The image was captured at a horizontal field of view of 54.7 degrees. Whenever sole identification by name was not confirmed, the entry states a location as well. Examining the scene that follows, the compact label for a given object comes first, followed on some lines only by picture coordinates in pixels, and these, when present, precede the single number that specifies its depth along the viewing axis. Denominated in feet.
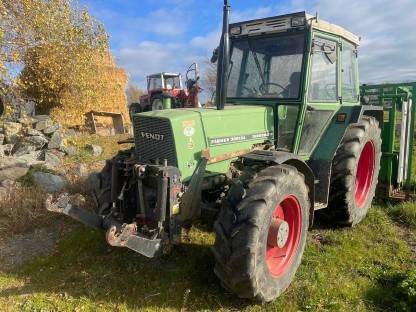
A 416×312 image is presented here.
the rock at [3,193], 18.89
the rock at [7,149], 30.53
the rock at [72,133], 41.10
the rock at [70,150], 32.22
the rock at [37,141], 32.02
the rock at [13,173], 21.94
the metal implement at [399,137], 20.12
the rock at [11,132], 32.68
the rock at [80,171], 22.83
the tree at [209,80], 97.60
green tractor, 11.03
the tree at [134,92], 178.13
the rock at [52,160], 26.78
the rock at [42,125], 35.19
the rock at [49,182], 20.53
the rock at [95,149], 32.76
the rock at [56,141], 32.12
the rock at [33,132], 33.01
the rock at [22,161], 23.54
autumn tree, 27.76
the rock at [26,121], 34.24
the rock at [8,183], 20.08
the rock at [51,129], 34.83
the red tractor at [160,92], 62.08
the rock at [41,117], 36.65
